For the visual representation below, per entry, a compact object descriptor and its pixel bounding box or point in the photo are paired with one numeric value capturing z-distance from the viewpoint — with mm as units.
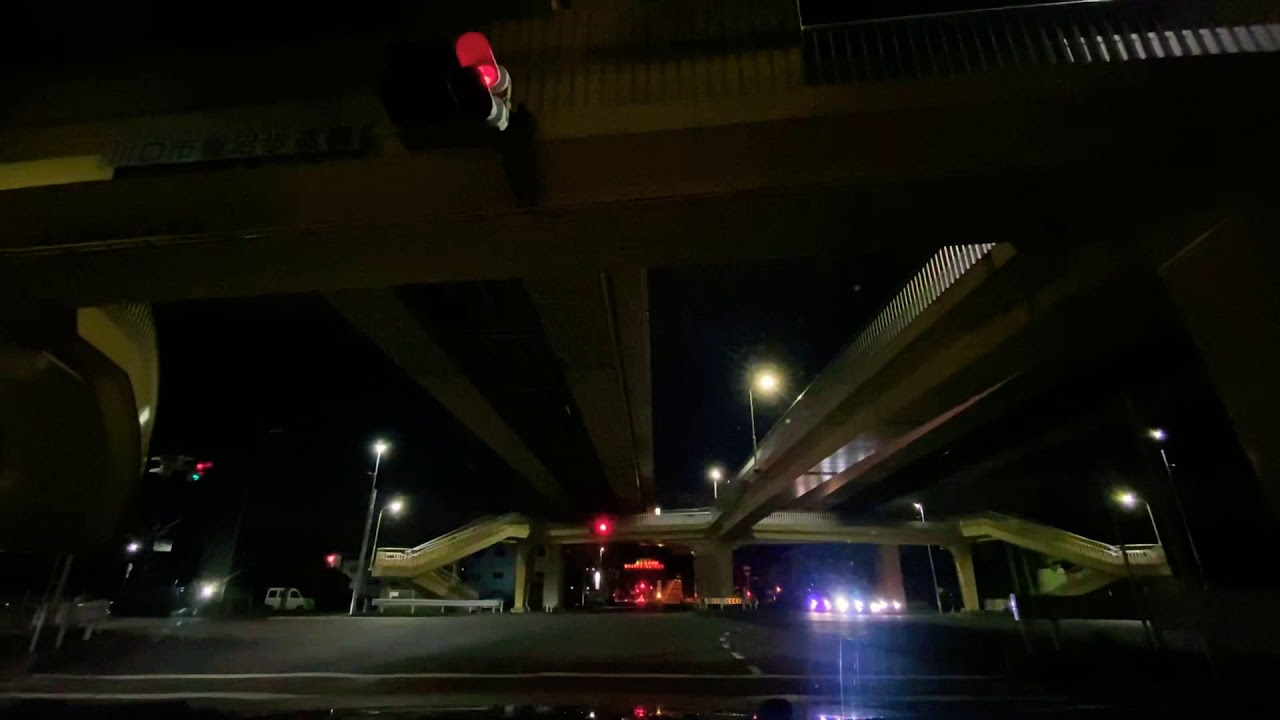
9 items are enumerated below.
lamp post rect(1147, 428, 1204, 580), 13250
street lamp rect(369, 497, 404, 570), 44656
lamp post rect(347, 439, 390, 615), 30531
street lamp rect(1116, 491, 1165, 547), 15095
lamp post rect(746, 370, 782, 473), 19625
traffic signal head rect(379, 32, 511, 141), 4312
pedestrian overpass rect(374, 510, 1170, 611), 41531
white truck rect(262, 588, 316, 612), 33031
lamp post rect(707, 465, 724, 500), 44184
